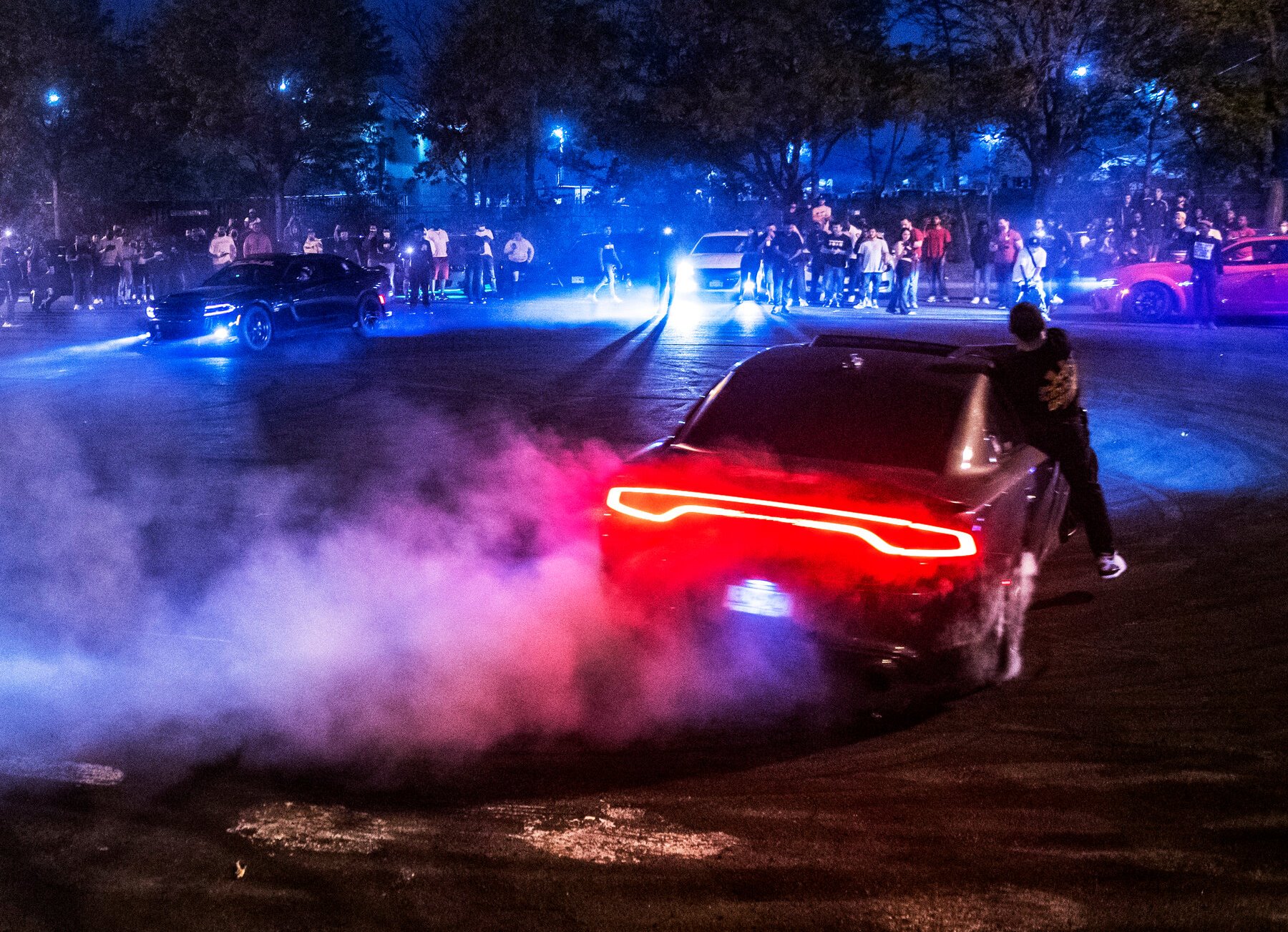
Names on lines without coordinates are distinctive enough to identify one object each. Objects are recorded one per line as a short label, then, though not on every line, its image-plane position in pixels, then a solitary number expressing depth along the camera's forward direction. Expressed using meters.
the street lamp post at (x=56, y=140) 46.78
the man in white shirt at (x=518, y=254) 31.22
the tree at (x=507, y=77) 47.59
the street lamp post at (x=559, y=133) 50.78
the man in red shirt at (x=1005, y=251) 23.52
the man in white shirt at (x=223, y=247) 28.48
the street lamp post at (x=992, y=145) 36.84
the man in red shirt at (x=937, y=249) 26.22
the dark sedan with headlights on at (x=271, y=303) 18.73
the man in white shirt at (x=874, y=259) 25.48
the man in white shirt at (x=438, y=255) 28.36
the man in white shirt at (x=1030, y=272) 23.83
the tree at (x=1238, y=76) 31.17
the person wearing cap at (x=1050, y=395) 6.30
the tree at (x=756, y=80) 41.09
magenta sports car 20.62
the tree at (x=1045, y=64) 33.78
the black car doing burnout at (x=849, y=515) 4.67
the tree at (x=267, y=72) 45.56
